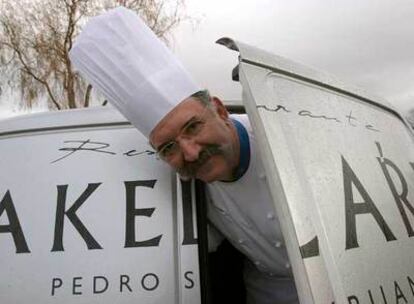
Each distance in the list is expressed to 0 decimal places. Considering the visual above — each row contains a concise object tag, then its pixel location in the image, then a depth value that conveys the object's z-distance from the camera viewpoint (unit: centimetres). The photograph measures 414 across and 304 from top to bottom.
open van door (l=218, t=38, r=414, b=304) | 130
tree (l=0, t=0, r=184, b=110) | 1499
